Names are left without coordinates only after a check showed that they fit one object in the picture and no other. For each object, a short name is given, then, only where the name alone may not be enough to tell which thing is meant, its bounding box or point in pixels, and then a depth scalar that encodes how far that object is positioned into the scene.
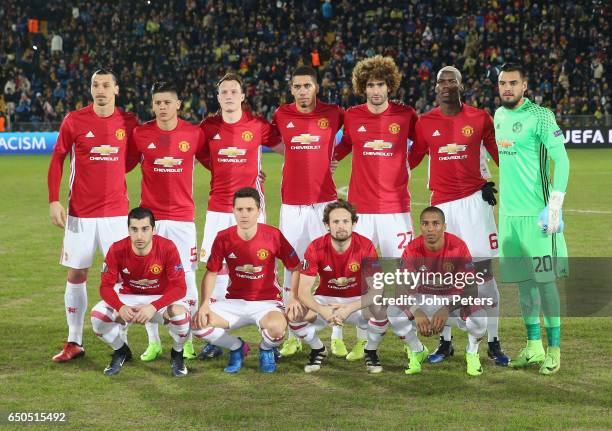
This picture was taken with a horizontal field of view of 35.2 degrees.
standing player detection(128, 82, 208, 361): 8.16
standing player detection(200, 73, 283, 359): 8.27
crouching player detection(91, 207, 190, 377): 7.44
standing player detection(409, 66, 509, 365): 7.91
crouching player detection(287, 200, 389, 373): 7.45
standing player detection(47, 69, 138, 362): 8.12
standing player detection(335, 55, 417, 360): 8.20
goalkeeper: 7.45
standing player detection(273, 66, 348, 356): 8.39
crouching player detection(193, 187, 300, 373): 7.51
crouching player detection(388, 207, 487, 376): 7.43
